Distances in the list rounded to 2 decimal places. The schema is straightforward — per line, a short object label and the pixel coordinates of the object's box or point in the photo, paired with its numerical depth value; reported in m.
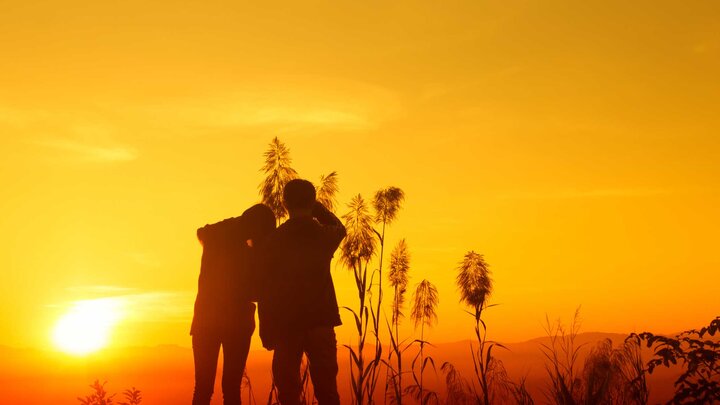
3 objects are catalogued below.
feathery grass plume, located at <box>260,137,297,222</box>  7.45
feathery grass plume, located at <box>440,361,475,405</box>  8.36
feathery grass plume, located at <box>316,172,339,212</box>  7.79
